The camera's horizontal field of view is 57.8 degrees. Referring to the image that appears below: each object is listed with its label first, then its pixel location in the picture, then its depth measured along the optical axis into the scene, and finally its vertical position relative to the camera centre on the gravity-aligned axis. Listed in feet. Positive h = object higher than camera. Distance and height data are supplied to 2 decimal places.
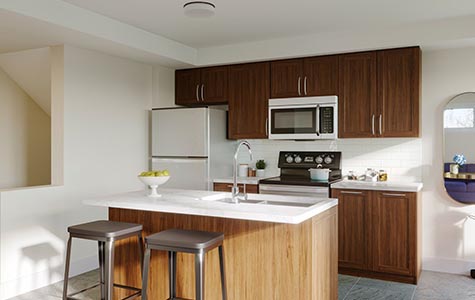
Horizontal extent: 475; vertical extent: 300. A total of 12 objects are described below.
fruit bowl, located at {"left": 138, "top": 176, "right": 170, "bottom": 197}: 10.68 -1.06
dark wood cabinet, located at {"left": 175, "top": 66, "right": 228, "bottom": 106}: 17.17 +2.15
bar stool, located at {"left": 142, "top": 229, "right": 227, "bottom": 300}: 8.26 -2.13
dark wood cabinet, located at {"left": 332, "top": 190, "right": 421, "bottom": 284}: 13.19 -3.00
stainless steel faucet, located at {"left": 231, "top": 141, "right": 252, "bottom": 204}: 10.14 -1.29
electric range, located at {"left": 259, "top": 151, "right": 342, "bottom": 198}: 14.28 -1.37
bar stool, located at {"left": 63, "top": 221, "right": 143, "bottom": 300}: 9.39 -2.20
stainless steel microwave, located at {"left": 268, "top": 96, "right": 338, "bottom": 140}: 15.03 +0.75
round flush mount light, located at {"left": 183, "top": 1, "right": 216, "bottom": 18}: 11.26 +3.41
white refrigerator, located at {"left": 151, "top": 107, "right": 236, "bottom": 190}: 16.29 -0.27
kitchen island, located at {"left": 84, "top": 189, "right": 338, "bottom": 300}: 8.70 -2.28
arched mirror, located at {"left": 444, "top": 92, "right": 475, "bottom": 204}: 14.02 -0.28
